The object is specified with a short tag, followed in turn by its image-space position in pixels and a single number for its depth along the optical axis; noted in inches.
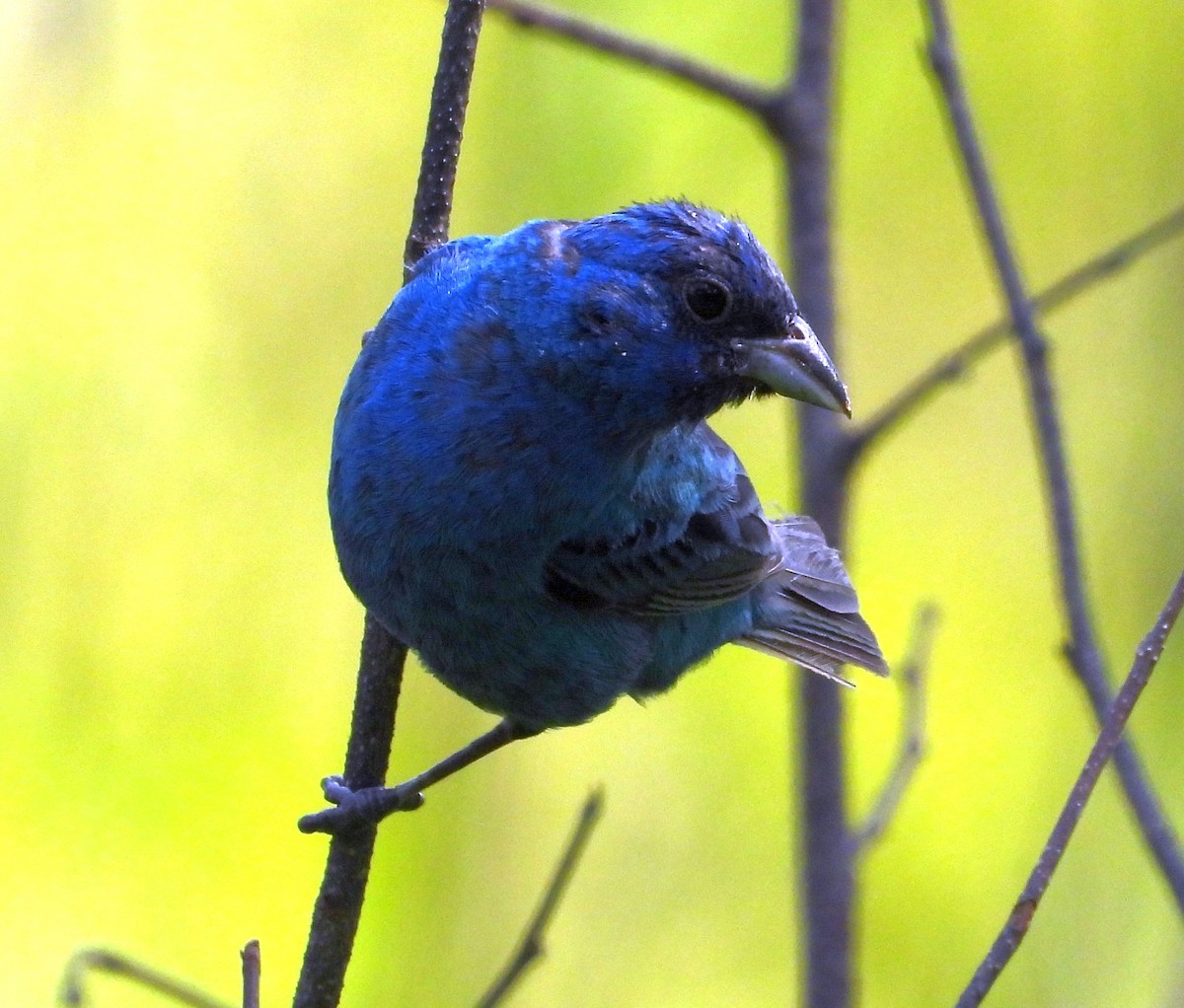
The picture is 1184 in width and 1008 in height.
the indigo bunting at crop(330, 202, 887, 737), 221.8
